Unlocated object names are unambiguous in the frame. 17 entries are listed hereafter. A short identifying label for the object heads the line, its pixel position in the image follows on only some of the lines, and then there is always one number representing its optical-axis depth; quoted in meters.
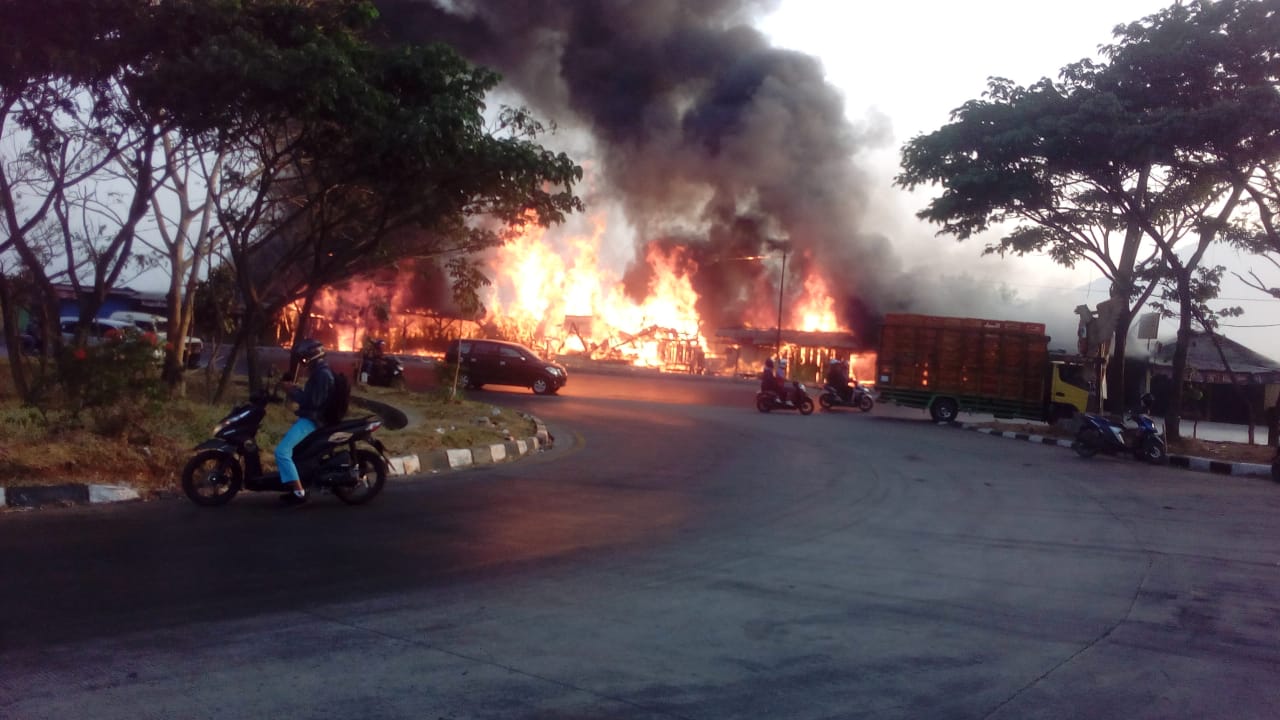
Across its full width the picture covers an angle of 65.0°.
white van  24.83
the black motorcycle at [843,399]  27.31
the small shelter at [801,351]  48.97
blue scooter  17.59
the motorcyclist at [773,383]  25.47
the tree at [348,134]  12.60
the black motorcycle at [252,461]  8.52
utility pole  54.69
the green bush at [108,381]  10.06
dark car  28.58
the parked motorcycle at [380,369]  25.56
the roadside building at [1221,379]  35.22
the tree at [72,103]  11.55
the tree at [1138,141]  18.38
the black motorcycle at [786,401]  25.48
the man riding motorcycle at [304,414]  8.48
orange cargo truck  25.23
